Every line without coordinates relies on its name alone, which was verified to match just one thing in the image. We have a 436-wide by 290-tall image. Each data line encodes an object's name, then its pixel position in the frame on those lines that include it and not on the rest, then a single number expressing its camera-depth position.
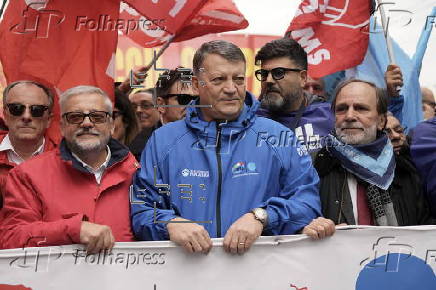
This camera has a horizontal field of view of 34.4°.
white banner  3.24
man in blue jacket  3.29
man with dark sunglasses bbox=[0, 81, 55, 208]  4.07
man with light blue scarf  3.73
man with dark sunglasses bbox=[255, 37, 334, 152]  4.54
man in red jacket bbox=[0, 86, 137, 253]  3.23
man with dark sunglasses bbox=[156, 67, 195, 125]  4.85
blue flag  6.13
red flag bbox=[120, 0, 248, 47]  5.34
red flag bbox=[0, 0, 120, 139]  4.82
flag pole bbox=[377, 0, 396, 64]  5.07
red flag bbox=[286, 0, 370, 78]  5.42
